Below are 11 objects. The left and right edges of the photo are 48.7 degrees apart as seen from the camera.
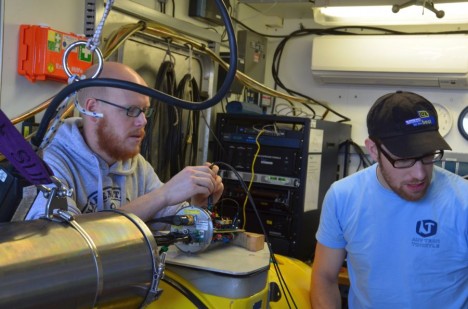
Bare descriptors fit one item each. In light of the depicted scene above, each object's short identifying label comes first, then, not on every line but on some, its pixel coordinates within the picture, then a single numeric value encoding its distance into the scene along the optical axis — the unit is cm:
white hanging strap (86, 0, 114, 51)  80
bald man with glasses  143
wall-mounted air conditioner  282
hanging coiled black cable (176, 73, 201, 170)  251
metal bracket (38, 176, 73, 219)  77
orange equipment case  176
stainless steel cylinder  65
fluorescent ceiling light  256
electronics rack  263
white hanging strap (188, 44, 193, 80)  252
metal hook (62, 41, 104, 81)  84
